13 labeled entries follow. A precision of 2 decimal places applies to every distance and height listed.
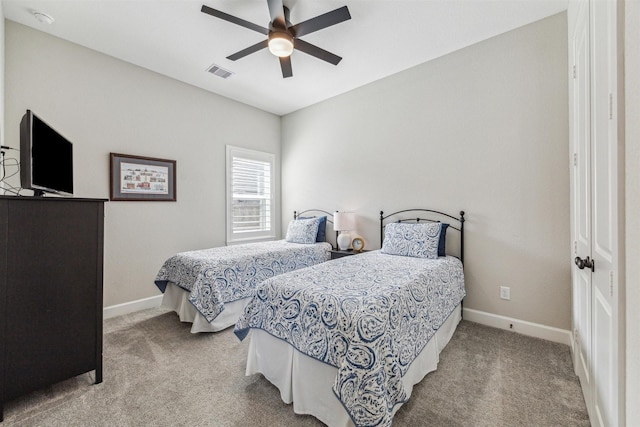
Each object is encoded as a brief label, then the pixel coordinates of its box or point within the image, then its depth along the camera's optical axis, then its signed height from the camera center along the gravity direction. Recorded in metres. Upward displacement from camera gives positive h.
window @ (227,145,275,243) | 4.27 +0.30
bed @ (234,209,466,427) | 1.33 -0.72
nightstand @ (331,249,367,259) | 3.62 -0.53
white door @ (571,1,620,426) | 1.03 +0.03
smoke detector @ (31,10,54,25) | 2.41 +1.75
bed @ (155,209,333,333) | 2.59 -0.67
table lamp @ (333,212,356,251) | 3.77 -0.14
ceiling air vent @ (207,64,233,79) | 3.33 +1.76
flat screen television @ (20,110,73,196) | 1.67 +0.38
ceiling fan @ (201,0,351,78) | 2.06 +1.48
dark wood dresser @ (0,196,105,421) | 1.57 -0.48
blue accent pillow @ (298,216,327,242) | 4.11 -0.26
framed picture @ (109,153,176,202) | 3.13 +0.42
